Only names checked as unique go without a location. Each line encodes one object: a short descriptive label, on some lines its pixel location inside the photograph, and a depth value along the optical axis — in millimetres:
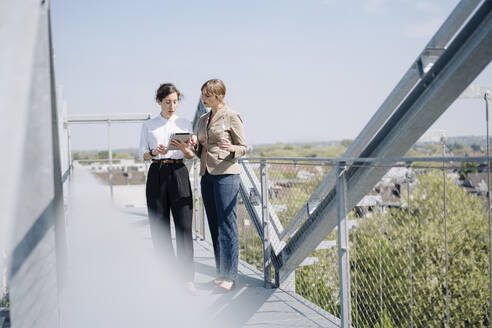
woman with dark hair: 3125
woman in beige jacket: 3137
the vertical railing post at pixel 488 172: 1850
